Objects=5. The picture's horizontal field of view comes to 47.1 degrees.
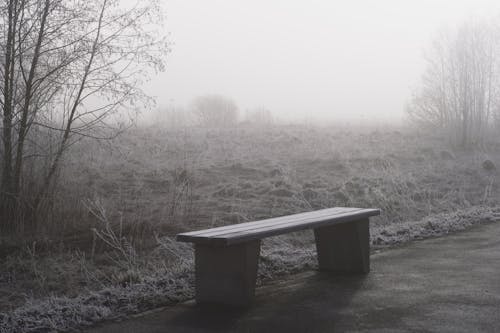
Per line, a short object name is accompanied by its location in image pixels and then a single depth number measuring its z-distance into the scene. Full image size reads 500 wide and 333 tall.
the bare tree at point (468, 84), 18.77
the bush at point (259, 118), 24.75
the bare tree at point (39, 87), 7.48
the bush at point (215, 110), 27.05
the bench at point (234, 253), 3.99
